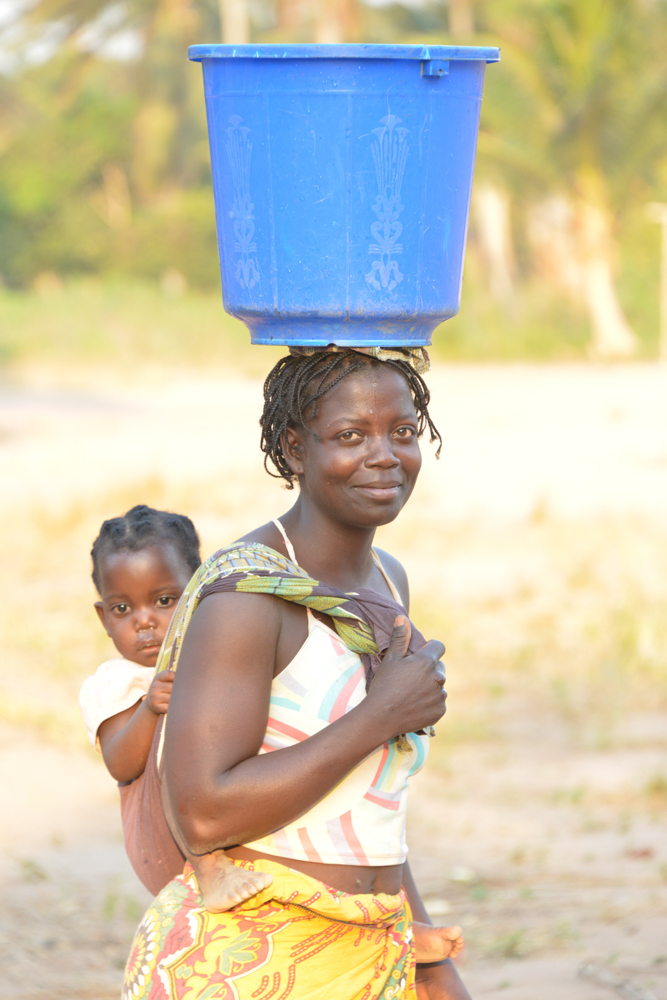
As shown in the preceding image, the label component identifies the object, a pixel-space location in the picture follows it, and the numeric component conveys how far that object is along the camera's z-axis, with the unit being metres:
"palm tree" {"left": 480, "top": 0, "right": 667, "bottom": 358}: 38.06
